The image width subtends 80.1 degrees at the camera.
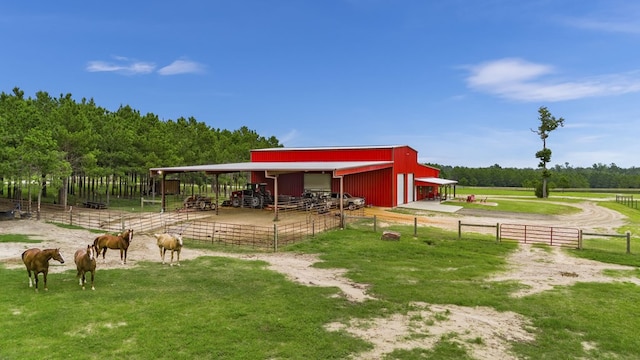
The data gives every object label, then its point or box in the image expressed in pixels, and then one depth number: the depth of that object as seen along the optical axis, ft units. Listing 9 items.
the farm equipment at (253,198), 101.35
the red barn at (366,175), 110.22
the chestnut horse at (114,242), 42.47
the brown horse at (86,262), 32.19
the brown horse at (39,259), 31.71
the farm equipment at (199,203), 97.50
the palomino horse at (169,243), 43.06
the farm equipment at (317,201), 90.79
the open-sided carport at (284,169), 77.82
